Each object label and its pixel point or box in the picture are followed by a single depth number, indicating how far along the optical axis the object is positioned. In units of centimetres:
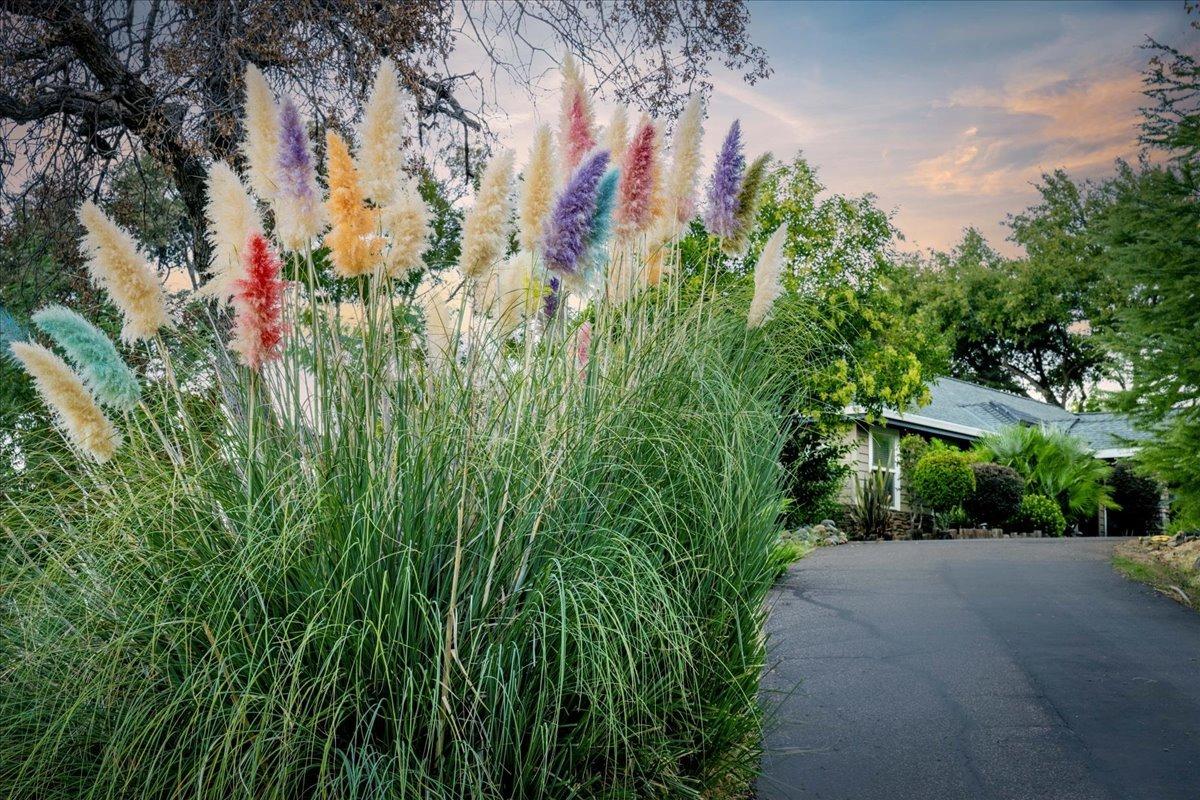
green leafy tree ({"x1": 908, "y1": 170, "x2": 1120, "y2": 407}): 4075
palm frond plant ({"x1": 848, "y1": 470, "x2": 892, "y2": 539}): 1853
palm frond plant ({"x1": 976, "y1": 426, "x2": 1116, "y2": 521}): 2375
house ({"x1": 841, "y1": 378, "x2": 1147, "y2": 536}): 2506
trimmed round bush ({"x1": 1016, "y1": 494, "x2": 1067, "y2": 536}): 2242
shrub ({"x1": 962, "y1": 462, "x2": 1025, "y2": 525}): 2212
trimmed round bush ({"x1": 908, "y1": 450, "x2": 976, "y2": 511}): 2138
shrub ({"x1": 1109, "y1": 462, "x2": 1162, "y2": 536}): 2741
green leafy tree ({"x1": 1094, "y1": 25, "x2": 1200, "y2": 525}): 1212
